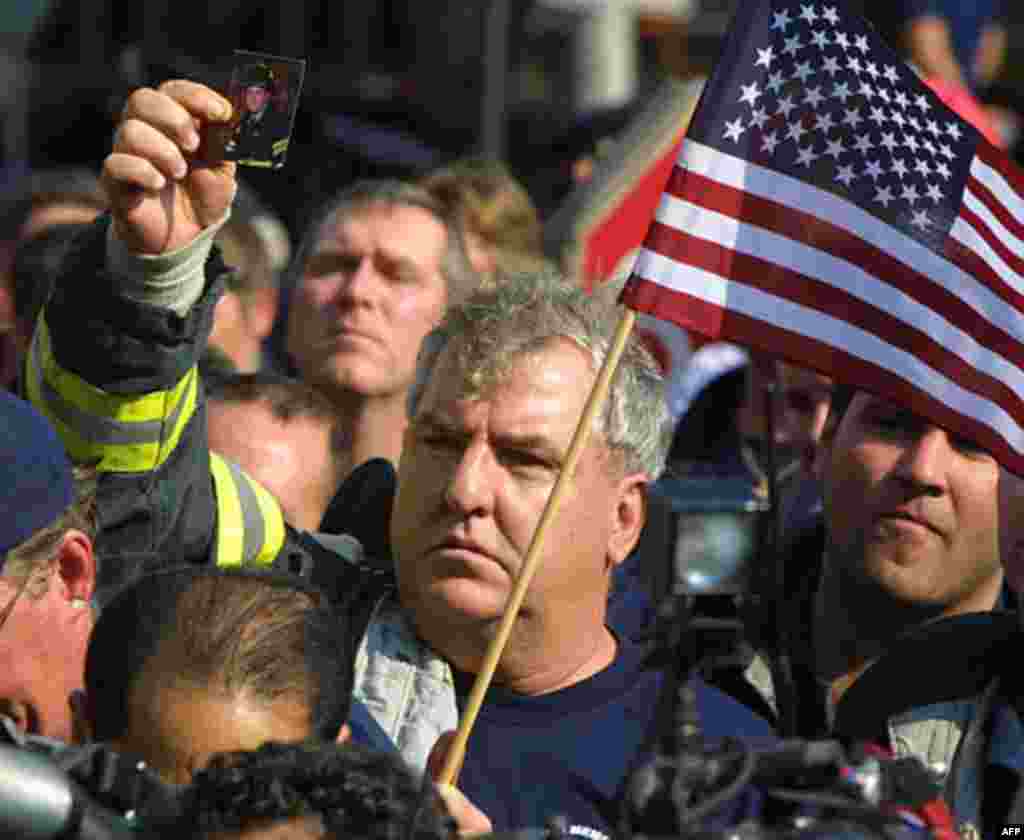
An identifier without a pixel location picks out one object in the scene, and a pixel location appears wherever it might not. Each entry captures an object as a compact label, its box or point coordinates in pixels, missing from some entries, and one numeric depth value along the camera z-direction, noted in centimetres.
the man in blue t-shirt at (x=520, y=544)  750
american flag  802
